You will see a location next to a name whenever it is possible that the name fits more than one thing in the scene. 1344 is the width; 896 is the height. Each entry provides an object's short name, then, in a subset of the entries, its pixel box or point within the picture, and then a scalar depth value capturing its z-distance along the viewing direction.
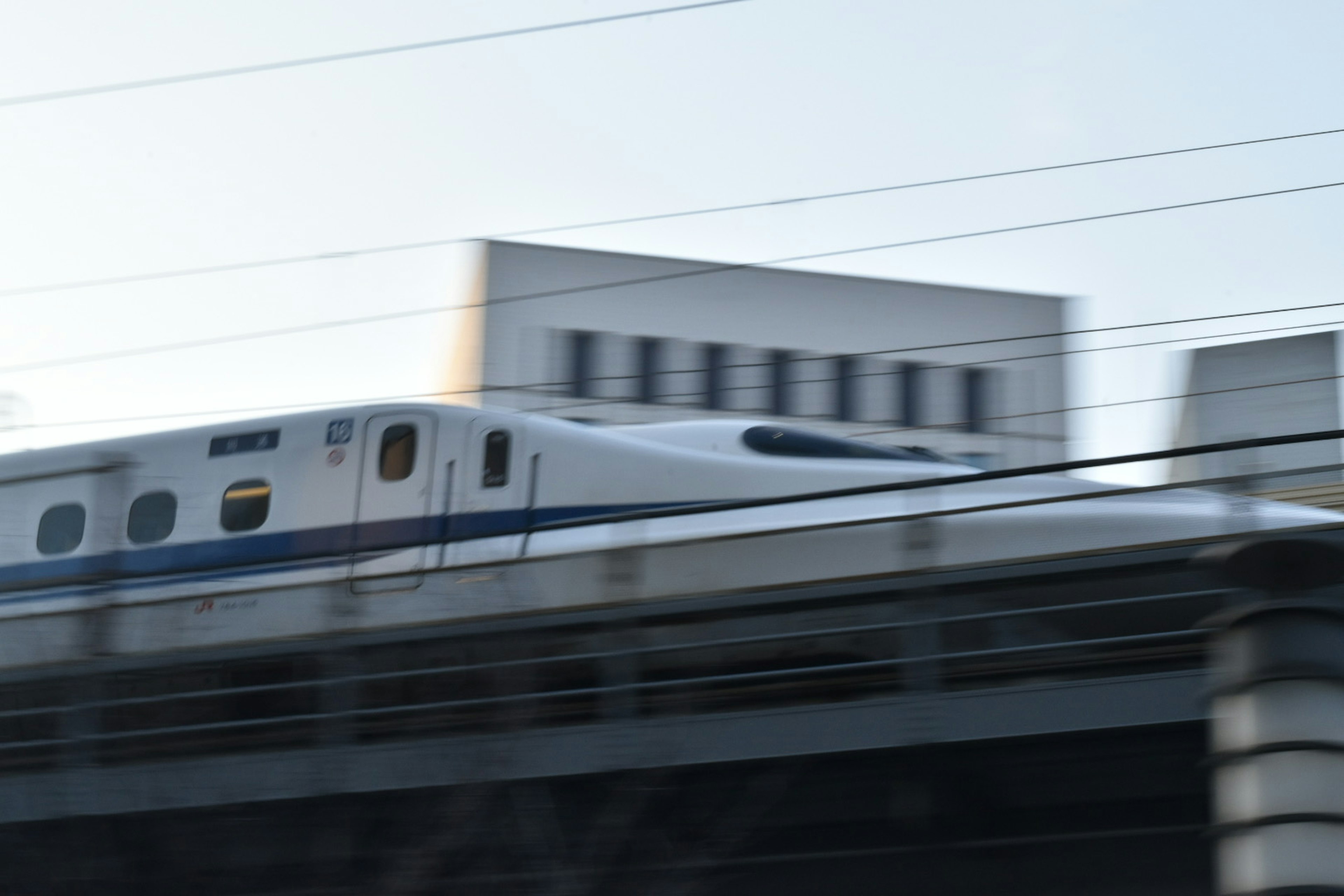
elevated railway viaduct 12.60
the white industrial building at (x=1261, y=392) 37.87
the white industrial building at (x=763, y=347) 79.94
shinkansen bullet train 14.38
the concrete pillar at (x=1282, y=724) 6.20
